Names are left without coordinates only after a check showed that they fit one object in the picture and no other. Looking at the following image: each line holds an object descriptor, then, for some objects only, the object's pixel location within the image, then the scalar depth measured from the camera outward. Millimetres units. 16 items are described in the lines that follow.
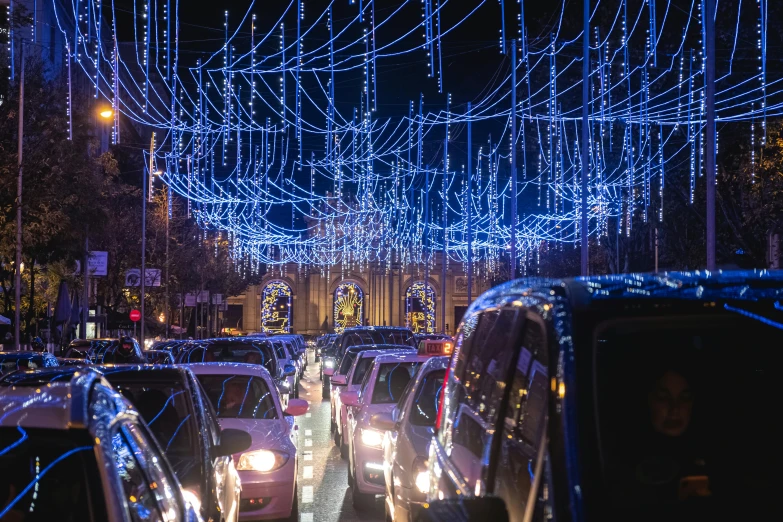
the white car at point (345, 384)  15289
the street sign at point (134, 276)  42594
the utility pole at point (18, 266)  25900
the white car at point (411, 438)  7133
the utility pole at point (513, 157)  31670
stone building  102562
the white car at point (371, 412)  11094
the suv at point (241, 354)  17812
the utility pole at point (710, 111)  20266
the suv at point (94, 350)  27453
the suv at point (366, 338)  27781
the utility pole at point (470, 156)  41375
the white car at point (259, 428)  9320
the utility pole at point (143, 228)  44619
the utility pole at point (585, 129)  27234
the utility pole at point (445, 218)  43344
